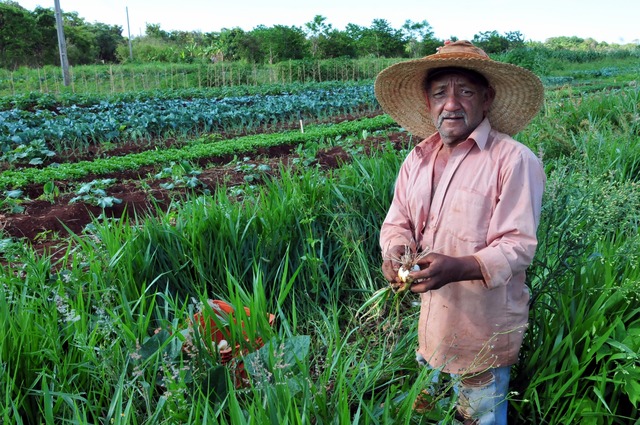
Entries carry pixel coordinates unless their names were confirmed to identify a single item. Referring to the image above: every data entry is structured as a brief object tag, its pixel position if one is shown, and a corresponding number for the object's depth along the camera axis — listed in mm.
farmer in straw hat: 1678
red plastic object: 1851
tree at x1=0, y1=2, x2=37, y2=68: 29391
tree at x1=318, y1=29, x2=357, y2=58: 37156
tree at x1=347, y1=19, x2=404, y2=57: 39062
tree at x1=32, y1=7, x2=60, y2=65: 32500
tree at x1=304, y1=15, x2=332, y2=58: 36281
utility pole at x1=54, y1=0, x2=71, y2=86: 14943
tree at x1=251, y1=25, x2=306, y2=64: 32688
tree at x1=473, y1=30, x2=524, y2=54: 42497
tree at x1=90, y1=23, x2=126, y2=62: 42469
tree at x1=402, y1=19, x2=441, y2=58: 41156
